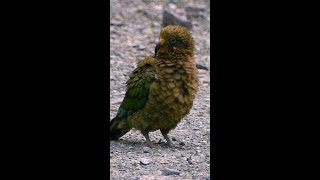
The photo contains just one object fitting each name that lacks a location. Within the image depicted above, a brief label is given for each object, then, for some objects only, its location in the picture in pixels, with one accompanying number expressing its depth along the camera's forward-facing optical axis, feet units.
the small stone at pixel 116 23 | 81.94
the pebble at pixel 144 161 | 40.50
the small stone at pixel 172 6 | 89.89
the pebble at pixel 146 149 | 43.04
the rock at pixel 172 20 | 78.95
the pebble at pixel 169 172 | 38.65
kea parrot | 42.34
